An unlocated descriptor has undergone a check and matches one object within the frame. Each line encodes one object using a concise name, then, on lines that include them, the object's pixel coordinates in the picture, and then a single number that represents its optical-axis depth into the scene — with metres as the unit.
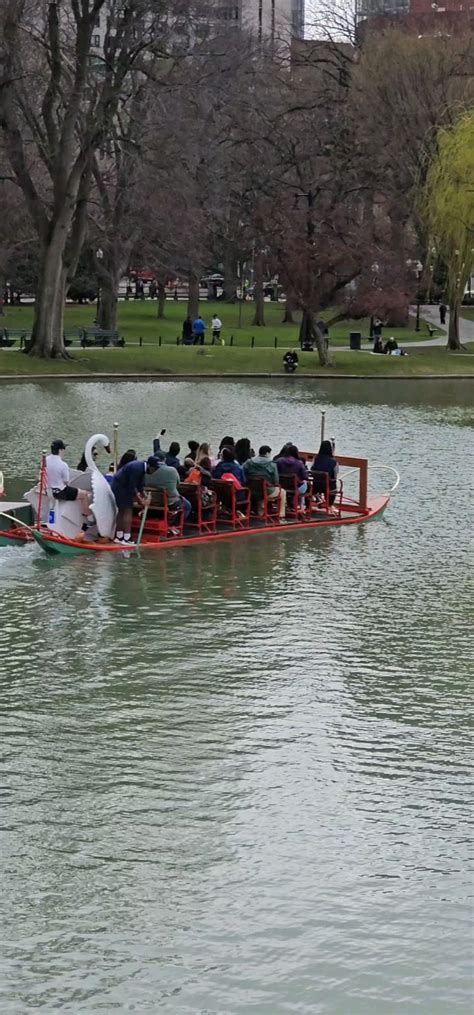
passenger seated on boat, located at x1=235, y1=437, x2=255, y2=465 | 26.66
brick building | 84.56
